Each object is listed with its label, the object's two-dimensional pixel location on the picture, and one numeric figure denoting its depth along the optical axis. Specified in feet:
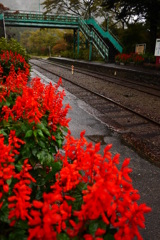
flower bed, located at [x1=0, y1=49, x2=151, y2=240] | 3.58
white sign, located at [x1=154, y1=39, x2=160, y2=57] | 57.34
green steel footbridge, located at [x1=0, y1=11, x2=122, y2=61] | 103.55
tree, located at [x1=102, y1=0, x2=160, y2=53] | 63.82
